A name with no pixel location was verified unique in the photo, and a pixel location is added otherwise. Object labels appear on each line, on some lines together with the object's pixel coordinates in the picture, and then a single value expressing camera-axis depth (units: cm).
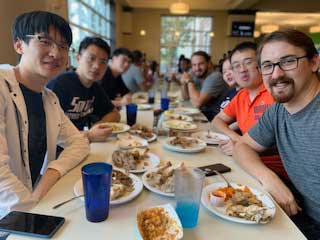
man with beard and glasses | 104
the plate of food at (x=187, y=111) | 240
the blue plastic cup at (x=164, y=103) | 250
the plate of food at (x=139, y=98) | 309
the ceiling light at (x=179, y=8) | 554
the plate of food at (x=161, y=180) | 91
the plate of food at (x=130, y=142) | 139
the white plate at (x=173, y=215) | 68
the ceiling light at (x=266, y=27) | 891
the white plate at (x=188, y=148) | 134
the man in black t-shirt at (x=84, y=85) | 186
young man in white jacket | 105
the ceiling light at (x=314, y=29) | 856
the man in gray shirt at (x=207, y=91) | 288
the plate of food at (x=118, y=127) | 165
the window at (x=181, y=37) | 948
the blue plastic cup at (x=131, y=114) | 188
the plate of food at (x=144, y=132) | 154
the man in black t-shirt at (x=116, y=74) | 318
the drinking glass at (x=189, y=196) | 76
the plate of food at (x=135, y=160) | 112
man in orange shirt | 169
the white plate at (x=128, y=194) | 84
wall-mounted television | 861
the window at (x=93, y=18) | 493
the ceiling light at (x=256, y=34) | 897
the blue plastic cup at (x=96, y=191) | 72
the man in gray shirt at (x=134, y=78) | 423
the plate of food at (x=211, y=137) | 152
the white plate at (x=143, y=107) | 257
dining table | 71
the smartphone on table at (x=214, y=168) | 110
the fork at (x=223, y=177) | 99
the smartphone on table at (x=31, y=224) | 67
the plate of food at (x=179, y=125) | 180
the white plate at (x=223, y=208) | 78
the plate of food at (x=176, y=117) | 212
